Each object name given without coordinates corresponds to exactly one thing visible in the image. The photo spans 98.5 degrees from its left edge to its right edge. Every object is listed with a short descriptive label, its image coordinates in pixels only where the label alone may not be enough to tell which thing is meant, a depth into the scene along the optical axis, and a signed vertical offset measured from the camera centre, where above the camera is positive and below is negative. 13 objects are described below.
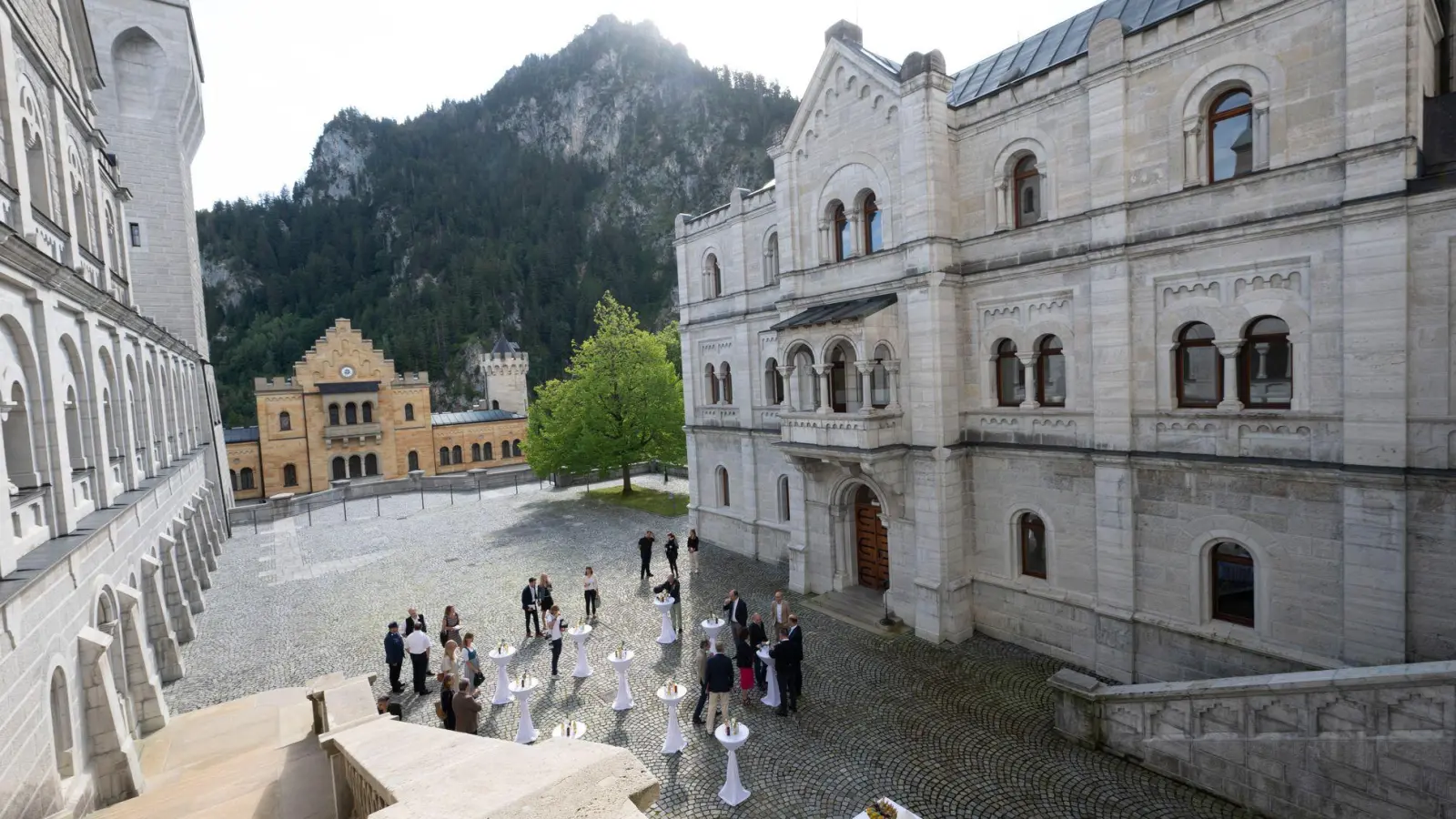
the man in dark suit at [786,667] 12.01 -5.51
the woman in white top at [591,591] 16.97 -5.35
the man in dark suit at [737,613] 13.86 -5.16
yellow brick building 43.06 -1.97
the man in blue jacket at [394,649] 13.48 -5.29
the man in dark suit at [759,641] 13.03 -5.36
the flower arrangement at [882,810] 7.37 -5.13
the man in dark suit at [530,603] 16.08 -5.30
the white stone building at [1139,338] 9.62 +0.56
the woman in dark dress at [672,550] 18.83 -5.04
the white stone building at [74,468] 7.68 -0.90
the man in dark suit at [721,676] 11.34 -5.25
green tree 32.56 -0.78
